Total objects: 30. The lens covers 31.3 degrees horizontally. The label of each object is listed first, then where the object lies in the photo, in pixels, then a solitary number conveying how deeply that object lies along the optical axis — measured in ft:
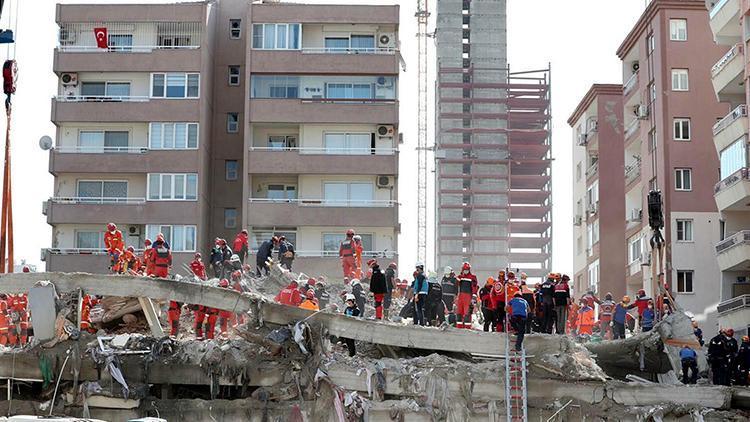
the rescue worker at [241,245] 142.00
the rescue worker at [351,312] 117.91
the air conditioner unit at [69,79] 215.10
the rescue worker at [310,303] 118.68
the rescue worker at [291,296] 120.67
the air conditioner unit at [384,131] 212.23
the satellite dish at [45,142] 210.79
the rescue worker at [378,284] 113.29
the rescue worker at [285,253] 146.07
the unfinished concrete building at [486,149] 412.16
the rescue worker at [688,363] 114.11
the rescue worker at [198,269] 127.13
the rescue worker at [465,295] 114.87
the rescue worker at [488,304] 111.04
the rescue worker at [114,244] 133.08
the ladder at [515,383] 109.50
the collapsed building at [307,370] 110.01
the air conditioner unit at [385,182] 211.20
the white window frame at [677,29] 208.54
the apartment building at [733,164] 170.30
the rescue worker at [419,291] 112.88
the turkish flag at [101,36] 212.84
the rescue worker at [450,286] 119.03
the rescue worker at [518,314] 106.93
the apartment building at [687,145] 205.36
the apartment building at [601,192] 246.72
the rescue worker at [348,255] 136.46
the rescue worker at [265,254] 147.23
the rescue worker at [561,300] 112.16
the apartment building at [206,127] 209.97
